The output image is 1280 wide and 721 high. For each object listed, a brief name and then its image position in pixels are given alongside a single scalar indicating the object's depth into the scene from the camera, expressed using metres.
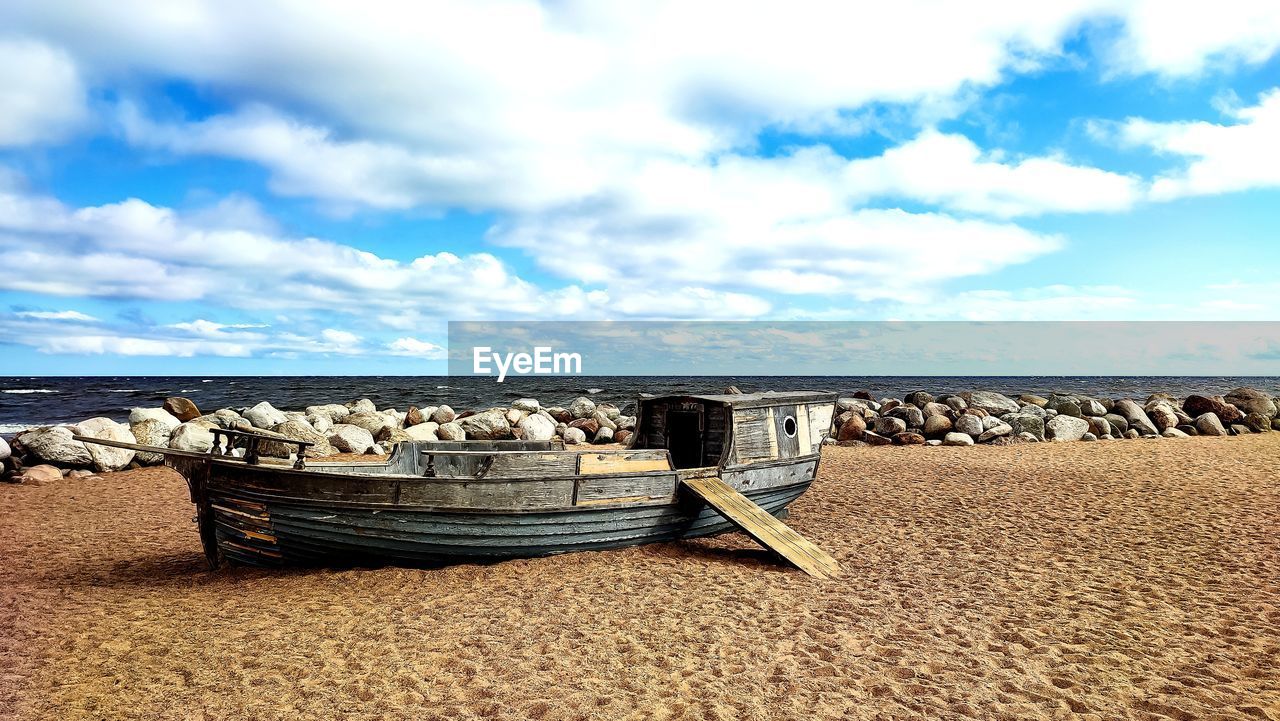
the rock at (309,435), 21.00
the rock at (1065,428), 23.69
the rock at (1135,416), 25.02
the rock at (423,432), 23.30
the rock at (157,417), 20.86
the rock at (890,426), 24.25
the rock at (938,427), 23.97
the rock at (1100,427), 24.56
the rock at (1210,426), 25.19
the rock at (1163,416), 25.66
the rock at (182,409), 23.73
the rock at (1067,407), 26.79
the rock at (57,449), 17.97
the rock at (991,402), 29.17
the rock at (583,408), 30.51
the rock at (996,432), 23.30
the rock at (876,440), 23.97
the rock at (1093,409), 26.42
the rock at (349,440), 21.70
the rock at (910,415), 25.06
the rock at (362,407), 28.41
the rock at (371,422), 24.22
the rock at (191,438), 18.20
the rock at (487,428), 24.28
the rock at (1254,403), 26.69
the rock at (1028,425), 23.77
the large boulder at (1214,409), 26.33
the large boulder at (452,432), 23.59
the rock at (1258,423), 25.92
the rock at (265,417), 23.41
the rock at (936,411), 24.47
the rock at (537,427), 23.94
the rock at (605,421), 26.48
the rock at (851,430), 24.42
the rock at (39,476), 16.81
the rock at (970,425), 23.53
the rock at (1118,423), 24.98
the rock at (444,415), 27.41
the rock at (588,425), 25.91
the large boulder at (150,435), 19.02
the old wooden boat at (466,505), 8.36
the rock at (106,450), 17.98
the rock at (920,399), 28.54
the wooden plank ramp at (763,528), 8.87
